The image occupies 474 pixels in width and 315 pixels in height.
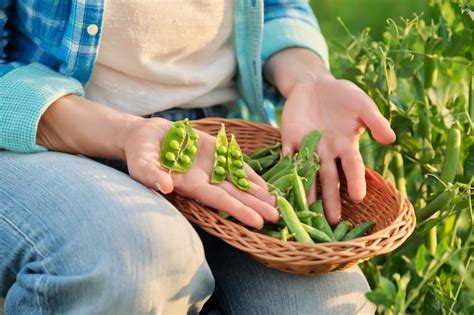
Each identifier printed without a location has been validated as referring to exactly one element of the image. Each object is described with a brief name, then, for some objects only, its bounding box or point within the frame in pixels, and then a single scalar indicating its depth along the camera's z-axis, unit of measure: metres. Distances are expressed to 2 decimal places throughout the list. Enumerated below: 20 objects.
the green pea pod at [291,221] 1.53
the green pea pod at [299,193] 1.61
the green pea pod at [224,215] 1.58
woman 1.48
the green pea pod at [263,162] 1.70
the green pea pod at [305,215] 1.58
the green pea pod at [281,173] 1.65
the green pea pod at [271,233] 1.56
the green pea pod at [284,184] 1.62
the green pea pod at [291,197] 1.62
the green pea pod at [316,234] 1.56
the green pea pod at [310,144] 1.68
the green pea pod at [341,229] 1.60
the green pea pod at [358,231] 1.61
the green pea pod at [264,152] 1.73
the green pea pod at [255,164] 1.70
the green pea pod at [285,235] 1.53
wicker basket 1.50
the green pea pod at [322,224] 1.59
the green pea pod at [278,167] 1.67
